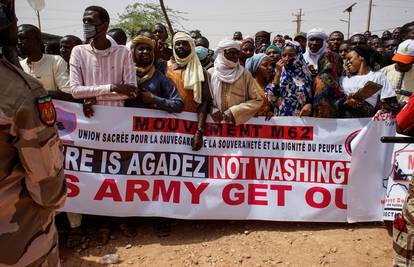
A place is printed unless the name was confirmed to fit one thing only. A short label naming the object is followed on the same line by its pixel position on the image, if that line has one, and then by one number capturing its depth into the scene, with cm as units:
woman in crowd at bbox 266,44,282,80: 486
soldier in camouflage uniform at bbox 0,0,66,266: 143
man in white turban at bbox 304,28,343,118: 382
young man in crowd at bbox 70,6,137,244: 340
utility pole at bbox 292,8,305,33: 5364
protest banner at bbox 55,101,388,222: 365
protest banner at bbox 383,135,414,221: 360
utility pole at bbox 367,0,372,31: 3321
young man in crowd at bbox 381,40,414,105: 415
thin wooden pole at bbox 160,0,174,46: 1188
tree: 2631
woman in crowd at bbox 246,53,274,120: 446
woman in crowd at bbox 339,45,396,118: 378
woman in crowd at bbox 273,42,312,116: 387
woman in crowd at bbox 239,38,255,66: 539
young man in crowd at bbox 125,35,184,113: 359
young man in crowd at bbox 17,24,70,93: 363
